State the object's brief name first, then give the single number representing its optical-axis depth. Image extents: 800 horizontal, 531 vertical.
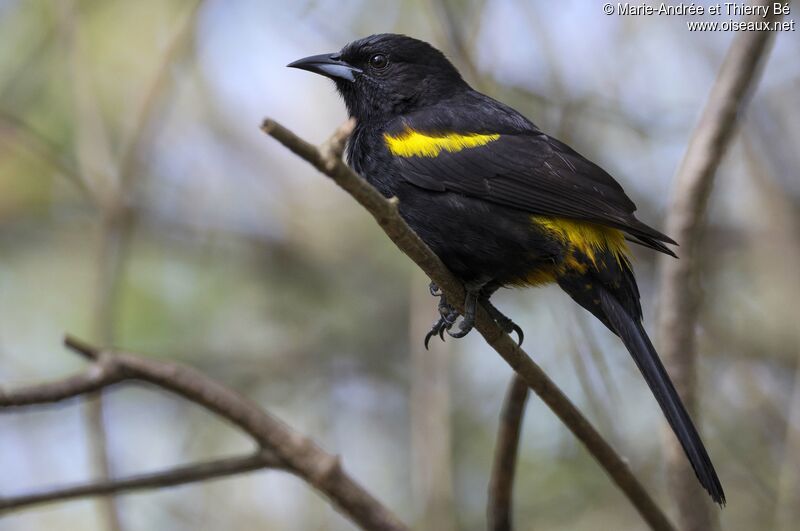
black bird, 5.93
